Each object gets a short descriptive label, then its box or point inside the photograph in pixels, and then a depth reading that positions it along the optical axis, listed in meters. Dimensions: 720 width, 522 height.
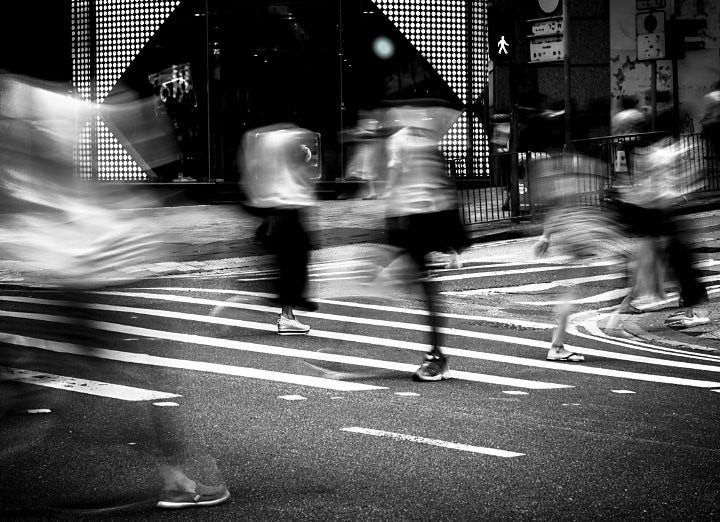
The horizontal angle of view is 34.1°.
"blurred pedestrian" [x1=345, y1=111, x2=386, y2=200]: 24.34
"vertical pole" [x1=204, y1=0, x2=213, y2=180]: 24.53
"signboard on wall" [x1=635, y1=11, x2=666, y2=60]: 18.53
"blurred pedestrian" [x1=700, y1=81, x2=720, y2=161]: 18.33
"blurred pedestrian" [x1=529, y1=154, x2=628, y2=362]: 9.25
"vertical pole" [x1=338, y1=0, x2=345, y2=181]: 24.58
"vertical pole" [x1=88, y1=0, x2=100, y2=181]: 25.28
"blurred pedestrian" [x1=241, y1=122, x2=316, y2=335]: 10.69
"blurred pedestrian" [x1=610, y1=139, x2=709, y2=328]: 10.30
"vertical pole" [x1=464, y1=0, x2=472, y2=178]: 25.62
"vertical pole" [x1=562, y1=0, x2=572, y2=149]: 17.89
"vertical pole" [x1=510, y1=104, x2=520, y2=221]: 19.14
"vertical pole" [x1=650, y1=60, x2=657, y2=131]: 18.84
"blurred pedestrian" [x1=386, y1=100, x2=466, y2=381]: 8.86
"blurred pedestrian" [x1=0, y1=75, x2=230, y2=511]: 5.63
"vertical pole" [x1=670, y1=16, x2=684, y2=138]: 18.96
